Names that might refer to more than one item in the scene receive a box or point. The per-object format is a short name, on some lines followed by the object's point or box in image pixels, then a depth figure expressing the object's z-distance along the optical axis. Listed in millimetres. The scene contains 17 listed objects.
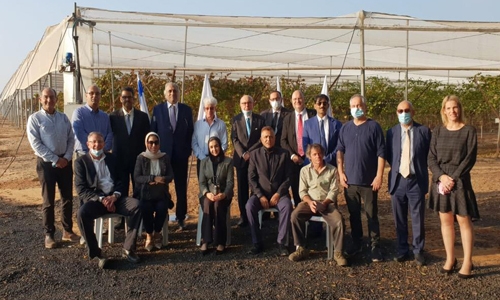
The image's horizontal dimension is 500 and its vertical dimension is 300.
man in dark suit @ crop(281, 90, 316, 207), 5516
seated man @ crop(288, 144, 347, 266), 4605
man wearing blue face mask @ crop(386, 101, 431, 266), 4395
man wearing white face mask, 5781
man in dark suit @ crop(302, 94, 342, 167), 5219
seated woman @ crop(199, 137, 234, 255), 4906
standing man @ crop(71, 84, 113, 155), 5227
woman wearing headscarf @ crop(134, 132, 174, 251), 5000
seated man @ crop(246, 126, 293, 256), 4973
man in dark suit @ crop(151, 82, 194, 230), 5609
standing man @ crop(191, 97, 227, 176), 5562
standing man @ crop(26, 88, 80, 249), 4980
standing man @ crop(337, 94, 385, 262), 4578
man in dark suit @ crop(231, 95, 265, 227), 5645
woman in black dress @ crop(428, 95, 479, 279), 4008
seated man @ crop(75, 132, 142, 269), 4598
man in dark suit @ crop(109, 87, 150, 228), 5406
